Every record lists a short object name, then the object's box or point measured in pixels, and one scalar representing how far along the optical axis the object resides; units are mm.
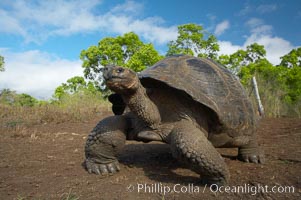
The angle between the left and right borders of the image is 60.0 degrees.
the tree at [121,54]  28844
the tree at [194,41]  28008
